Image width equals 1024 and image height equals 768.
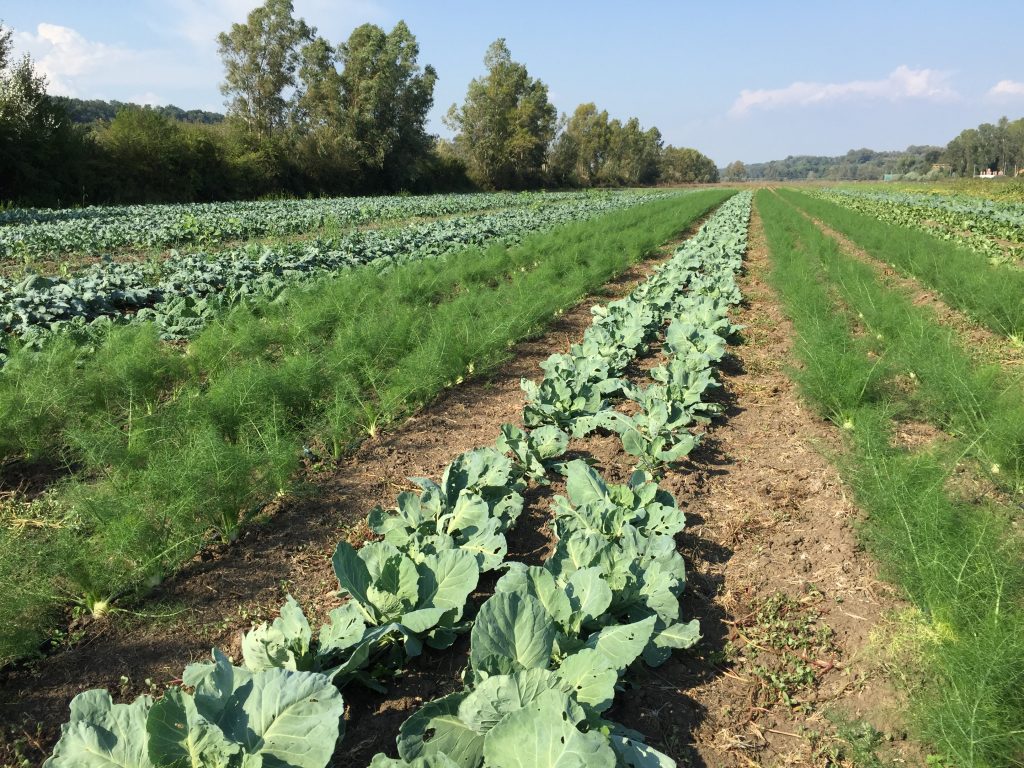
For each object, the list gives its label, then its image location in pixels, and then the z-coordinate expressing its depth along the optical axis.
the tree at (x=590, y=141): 92.12
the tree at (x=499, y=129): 62.69
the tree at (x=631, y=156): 96.81
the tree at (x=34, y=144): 27.28
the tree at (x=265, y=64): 44.28
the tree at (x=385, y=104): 47.12
